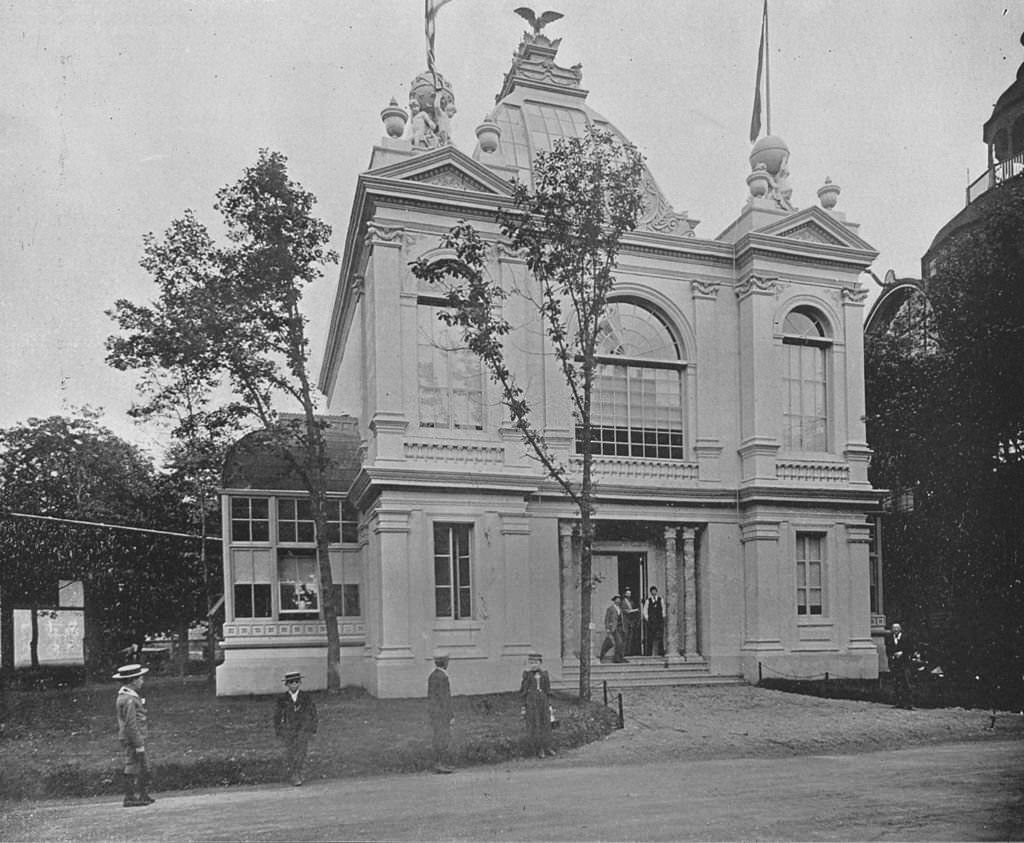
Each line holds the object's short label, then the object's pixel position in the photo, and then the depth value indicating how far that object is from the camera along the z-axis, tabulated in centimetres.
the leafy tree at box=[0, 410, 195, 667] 3131
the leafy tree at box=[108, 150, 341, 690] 1962
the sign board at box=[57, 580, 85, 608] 3122
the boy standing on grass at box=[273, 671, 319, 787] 1198
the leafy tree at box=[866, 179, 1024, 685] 1545
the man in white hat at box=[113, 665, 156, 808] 1091
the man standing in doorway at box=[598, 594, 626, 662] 2172
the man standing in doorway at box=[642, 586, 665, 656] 2266
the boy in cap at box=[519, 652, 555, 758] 1369
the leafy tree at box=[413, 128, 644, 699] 1759
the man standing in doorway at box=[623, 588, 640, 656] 2223
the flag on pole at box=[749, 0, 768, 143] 2219
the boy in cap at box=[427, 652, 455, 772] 1273
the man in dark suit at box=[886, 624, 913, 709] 1788
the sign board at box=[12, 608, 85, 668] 3066
